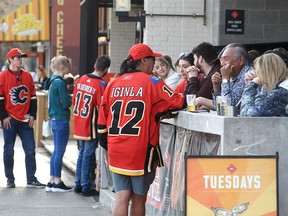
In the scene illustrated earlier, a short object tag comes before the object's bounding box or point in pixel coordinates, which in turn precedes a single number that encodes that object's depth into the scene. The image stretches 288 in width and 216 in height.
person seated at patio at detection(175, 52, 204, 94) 11.76
